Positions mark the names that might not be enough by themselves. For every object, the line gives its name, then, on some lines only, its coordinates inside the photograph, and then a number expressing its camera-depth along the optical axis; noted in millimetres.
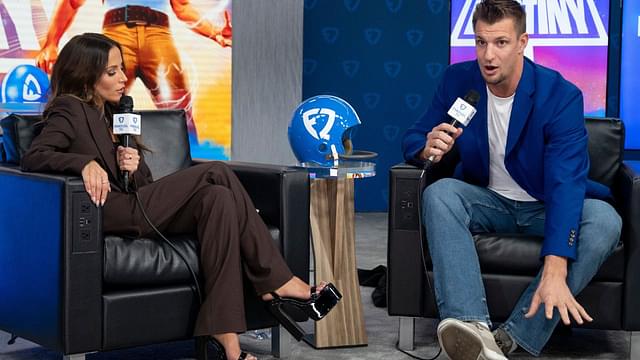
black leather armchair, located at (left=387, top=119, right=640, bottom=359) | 2977
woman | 2787
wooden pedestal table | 3221
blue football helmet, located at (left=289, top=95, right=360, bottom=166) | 3248
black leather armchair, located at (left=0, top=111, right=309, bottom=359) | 2656
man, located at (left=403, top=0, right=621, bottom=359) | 2814
